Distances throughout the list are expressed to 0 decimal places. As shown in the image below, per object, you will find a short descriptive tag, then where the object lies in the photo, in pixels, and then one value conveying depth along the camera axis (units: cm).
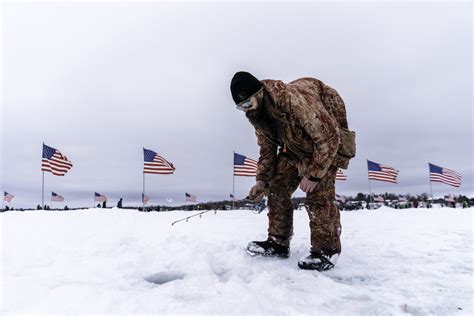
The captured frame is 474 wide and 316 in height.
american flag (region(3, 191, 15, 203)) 3419
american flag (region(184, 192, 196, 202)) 4258
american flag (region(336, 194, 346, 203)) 3981
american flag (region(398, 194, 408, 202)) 5680
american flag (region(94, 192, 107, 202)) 3297
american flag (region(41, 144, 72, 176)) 1948
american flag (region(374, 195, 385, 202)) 4031
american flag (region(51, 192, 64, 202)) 3366
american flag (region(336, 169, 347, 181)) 2428
